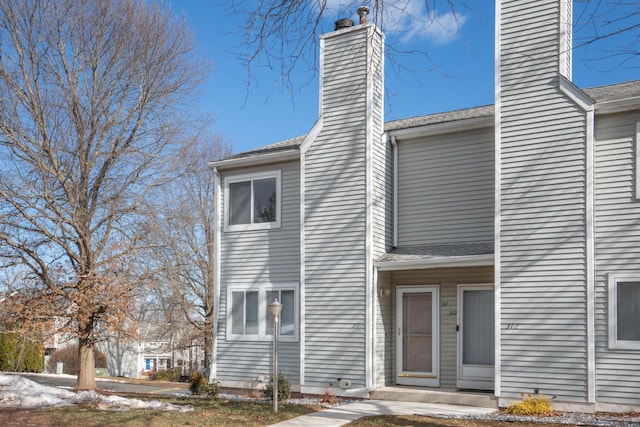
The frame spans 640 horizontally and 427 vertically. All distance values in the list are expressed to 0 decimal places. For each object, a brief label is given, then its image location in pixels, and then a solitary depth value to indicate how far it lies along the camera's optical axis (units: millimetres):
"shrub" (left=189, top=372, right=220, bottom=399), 13148
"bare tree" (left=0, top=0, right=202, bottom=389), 14961
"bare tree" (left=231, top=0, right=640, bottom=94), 5309
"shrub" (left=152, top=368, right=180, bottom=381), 29547
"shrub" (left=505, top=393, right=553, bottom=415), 10355
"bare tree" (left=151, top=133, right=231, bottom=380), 27734
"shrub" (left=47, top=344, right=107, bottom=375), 31703
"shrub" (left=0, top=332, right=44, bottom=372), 23453
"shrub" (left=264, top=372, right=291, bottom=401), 12000
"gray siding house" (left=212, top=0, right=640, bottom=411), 10672
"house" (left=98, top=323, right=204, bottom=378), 30766
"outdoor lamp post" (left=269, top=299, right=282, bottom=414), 10516
